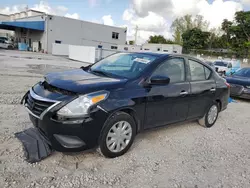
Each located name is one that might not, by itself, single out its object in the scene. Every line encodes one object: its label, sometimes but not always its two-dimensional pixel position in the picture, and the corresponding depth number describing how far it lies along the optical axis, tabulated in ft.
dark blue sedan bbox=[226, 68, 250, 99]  26.48
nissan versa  9.27
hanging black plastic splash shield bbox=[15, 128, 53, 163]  9.82
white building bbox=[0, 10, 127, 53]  110.11
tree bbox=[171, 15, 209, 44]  171.99
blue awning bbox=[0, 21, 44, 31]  109.91
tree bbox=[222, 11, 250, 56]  116.06
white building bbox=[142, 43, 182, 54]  133.90
